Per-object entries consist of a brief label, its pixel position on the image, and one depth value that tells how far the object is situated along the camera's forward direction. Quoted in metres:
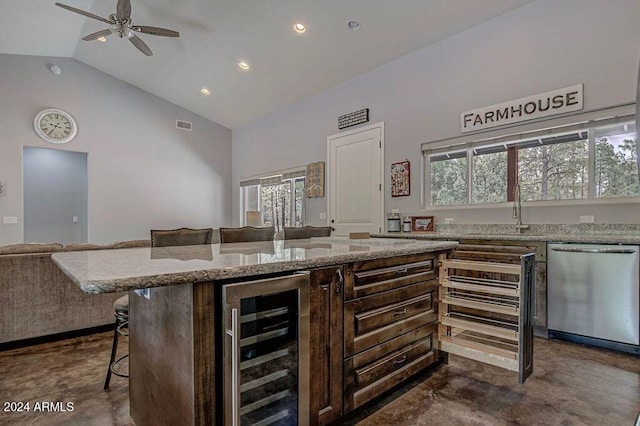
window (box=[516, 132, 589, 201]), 3.24
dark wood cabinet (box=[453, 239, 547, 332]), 2.90
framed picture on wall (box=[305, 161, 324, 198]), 5.67
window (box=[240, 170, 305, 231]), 6.19
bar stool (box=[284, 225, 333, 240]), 3.25
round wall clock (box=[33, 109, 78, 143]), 5.74
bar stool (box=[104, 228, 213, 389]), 1.96
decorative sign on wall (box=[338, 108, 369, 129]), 4.98
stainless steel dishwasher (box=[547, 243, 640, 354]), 2.53
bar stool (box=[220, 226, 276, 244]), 2.82
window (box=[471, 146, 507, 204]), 3.74
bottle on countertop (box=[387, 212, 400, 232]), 4.44
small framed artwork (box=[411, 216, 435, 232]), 4.16
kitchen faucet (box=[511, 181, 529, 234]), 3.44
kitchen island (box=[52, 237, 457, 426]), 1.13
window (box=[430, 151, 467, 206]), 4.07
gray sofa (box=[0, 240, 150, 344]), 2.73
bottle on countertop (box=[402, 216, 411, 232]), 4.37
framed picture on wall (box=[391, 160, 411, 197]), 4.46
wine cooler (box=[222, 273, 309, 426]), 1.15
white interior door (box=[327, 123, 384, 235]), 4.85
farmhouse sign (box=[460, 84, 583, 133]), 3.19
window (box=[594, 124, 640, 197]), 2.96
